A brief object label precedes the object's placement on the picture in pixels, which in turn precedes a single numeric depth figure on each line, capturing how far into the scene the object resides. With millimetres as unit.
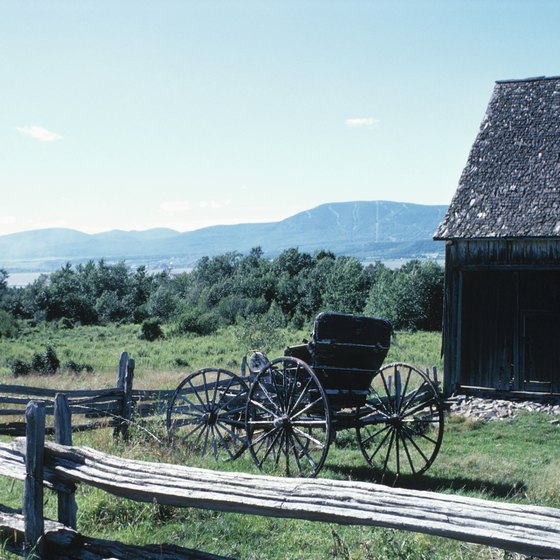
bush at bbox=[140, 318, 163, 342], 46750
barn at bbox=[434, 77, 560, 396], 15875
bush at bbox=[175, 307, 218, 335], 48812
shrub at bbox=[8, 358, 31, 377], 25884
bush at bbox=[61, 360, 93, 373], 27172
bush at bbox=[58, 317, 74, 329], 60606
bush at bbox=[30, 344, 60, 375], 26625
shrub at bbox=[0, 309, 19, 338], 48528
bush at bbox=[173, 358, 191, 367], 30766
